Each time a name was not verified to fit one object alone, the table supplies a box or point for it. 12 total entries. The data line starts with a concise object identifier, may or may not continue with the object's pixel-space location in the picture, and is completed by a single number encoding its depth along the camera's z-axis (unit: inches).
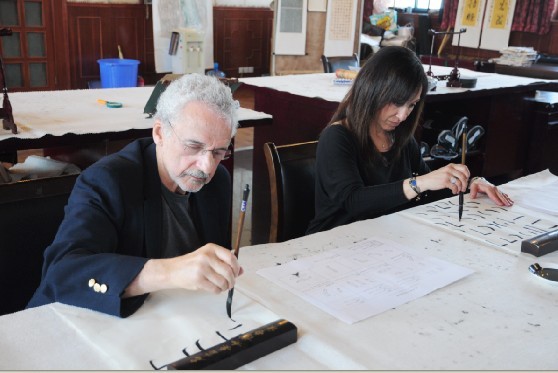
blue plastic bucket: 221.8
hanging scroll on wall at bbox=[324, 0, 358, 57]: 239.9
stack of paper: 225.0
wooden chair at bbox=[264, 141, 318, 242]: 72.1
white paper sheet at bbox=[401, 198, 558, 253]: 61.1
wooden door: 209.5
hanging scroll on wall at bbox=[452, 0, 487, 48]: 271.6
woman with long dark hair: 71.2
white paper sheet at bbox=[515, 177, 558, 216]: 71.4
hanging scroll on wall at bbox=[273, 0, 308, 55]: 233.3
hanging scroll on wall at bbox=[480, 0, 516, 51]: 261.6
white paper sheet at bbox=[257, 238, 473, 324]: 44.8
